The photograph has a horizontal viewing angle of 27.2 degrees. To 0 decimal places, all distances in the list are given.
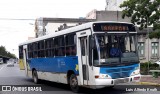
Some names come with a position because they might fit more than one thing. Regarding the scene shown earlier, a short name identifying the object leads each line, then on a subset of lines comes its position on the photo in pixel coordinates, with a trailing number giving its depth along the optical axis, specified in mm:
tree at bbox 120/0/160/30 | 28641
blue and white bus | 13023
